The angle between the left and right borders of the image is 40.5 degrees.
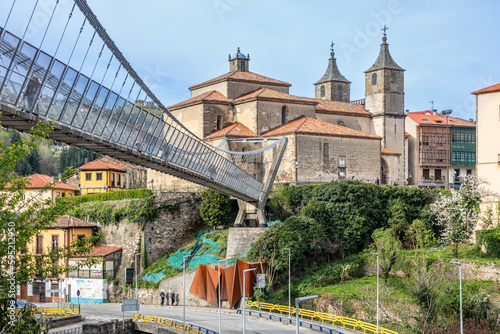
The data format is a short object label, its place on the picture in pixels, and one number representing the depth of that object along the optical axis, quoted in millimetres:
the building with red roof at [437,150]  80000
